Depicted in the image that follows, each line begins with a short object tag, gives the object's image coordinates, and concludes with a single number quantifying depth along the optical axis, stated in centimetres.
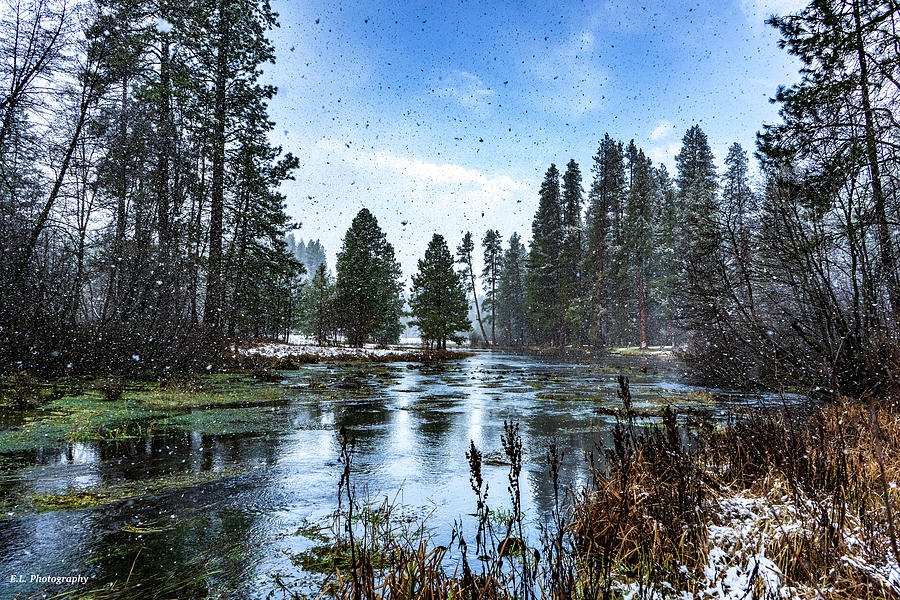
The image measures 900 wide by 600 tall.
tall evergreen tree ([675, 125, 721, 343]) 3216
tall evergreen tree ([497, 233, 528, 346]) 6425
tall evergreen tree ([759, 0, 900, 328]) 627
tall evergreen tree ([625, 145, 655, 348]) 3806
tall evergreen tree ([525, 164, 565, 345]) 4688
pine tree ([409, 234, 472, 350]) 3812
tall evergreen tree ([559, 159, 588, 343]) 4034
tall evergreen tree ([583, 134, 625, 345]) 3862
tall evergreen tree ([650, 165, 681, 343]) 3659
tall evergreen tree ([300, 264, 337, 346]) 4356
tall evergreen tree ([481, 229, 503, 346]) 6044
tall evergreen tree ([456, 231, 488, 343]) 5800
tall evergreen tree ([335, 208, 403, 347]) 3781
